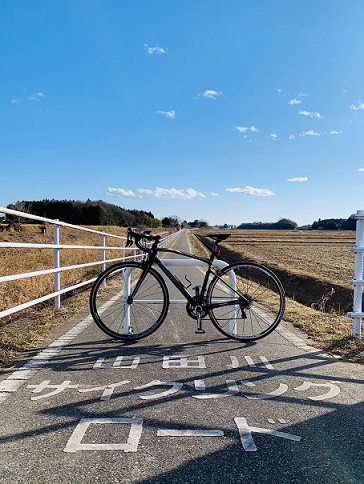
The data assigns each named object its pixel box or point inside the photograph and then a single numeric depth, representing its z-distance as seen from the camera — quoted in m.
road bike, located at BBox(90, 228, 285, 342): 4.60
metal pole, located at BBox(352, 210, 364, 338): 4.57
